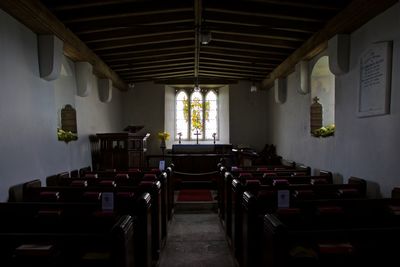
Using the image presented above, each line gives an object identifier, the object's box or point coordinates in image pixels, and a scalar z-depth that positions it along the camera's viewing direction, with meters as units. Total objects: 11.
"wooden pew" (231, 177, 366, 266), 2.73
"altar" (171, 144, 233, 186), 8.55
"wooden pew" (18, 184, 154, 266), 2.69
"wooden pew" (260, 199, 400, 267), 1.81
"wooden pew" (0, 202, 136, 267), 1.87
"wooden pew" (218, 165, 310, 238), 4.31
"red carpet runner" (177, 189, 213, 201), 7.00
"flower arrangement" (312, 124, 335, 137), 4.94
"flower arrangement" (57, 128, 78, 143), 4.99
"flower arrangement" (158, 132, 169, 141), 9.53
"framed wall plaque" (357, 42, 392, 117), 3.44
